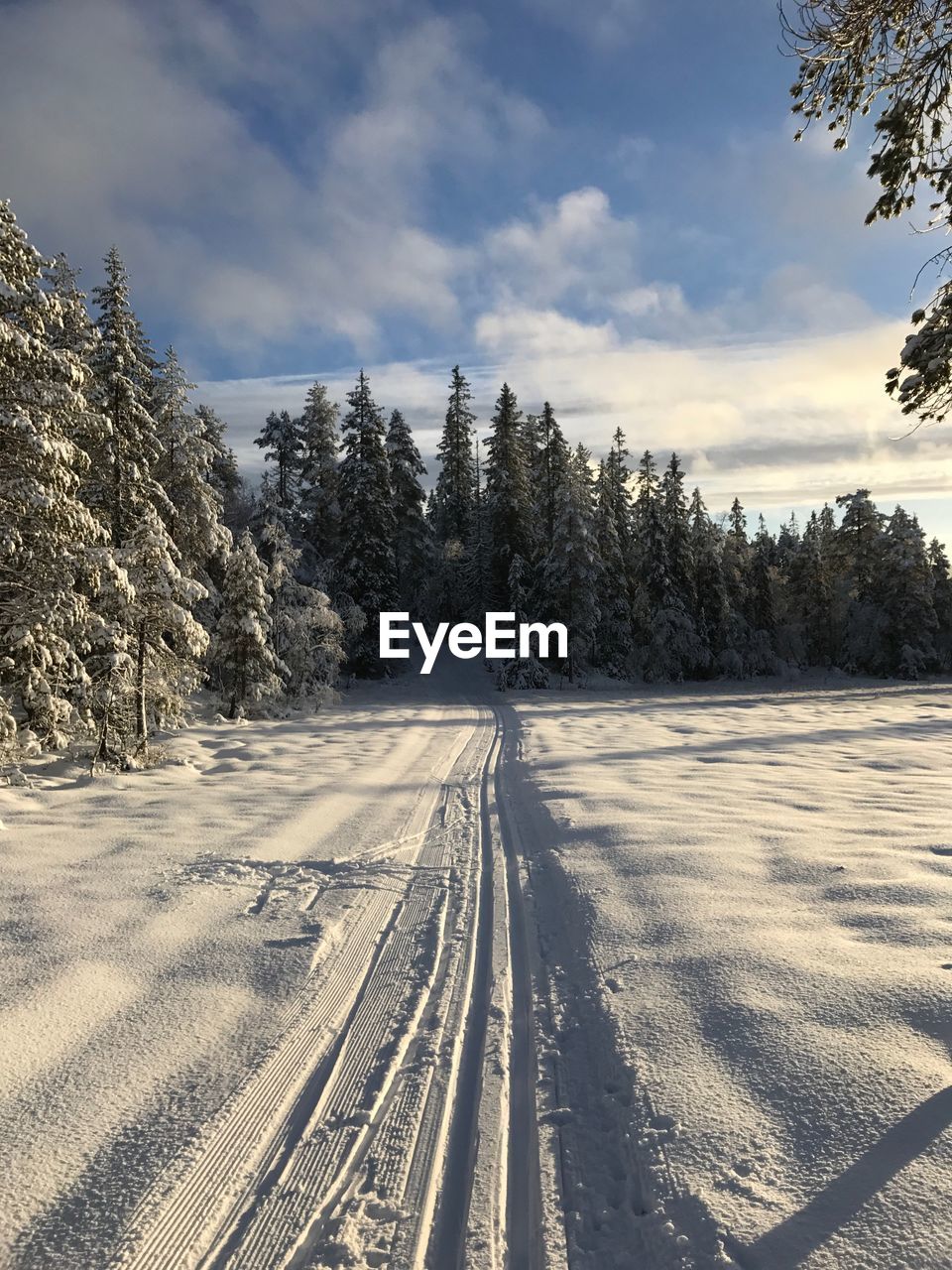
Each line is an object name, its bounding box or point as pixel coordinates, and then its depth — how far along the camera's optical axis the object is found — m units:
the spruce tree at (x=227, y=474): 37.41
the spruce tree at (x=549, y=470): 41.69
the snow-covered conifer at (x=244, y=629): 22.44
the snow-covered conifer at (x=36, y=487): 9.37
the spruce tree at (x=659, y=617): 41.59
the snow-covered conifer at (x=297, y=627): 26.19
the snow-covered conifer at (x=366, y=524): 34.84
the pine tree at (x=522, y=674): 36.72
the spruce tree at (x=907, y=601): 42.53
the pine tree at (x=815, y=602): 50.22
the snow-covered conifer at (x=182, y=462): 22.52
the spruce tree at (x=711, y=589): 44.88
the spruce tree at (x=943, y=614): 45.50
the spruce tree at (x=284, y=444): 44.62
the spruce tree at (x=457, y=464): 50.53
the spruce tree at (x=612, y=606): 41.34
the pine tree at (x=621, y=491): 50.45
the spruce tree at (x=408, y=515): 45.12
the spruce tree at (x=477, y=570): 43.09
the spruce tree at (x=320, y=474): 39.28
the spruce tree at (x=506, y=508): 41.62
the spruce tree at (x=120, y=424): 15.48
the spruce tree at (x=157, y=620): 13.88
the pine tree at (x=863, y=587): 43.97
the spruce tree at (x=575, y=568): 37.19
